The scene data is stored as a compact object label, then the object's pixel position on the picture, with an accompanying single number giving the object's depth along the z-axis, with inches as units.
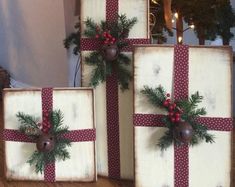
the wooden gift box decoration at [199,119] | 46.6
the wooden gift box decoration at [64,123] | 53.4
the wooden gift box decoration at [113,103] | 52.4
